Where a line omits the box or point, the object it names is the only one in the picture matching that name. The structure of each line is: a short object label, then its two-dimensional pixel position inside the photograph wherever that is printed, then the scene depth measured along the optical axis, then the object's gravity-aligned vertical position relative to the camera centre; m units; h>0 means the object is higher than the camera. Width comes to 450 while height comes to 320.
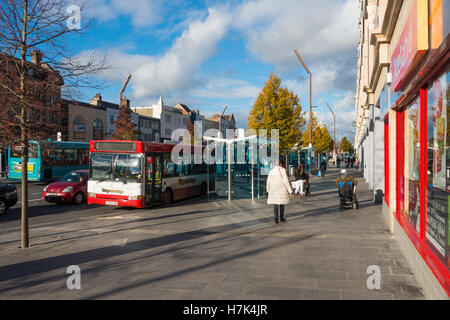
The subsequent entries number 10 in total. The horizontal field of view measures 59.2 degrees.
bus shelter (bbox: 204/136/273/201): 17.16 -0.39
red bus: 13.87 -0.38
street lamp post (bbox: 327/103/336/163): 67.42 +5.24
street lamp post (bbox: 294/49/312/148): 31.09 +7.27
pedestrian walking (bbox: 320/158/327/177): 32.81 -0.49
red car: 16.00 -1.12
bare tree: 7.51 +1.51
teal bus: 26.53 -0.15
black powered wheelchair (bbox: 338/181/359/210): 13.66 -1.17
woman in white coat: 10.70 -0.67
